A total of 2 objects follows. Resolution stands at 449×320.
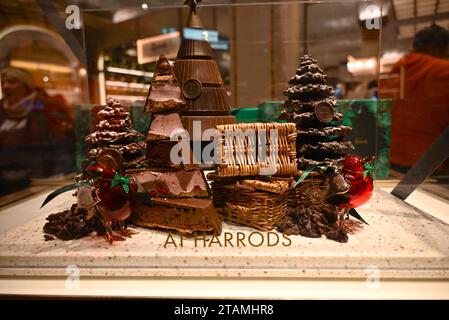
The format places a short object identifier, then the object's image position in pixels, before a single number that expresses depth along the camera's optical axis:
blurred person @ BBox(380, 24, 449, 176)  1.90
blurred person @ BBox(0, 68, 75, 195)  1.75
